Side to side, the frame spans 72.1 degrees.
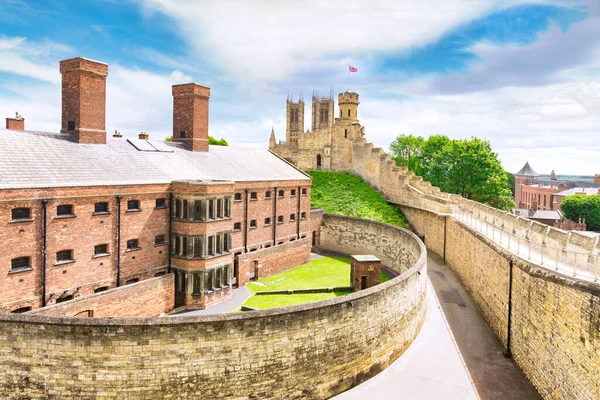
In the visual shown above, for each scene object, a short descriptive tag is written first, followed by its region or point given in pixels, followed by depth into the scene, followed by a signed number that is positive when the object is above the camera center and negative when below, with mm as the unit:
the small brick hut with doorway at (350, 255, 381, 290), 25094 -5259
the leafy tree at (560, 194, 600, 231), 63312 -2741
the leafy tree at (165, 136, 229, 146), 65638 +7056
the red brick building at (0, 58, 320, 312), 17844 -1434
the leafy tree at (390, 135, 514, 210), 48281 +1989
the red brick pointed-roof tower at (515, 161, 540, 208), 109712 +5316
